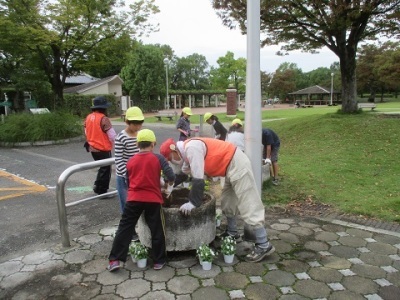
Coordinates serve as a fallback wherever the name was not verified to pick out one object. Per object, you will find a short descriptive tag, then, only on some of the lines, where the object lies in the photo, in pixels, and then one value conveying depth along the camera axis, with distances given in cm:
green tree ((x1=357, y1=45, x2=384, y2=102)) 4659
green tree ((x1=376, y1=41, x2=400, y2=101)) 4138
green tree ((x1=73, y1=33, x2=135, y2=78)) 1673
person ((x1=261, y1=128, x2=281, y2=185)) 646
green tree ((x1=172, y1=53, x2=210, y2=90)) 5903
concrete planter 364
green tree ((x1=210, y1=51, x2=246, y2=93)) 5156
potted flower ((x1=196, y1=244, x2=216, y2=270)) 349
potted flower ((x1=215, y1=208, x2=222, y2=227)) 450
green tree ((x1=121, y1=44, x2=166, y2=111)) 3841
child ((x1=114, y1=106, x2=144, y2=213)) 425
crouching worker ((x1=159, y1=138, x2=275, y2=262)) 343
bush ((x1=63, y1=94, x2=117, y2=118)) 2902
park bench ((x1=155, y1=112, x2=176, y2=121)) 2415
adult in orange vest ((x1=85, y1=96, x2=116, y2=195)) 566
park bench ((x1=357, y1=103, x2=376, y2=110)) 2372
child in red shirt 335
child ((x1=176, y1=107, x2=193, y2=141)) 840
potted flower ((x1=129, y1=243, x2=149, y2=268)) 356
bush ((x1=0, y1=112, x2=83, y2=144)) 1288
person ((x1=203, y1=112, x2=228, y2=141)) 715
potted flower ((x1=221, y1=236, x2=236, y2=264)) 362
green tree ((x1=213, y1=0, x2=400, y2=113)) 1156
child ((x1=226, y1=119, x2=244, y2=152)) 604
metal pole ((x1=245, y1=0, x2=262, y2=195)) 383
